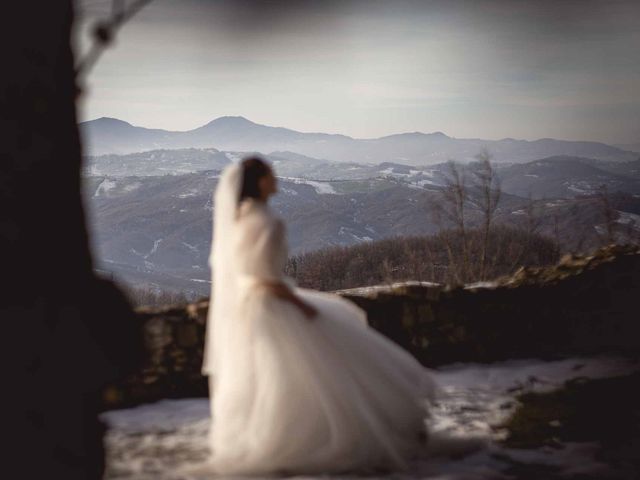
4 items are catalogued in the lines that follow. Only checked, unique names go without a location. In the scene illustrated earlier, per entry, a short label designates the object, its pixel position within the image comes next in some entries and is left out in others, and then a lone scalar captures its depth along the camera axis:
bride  4.15
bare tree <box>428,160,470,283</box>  27.00
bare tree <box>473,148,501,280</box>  33.12
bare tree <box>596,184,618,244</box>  28.45
